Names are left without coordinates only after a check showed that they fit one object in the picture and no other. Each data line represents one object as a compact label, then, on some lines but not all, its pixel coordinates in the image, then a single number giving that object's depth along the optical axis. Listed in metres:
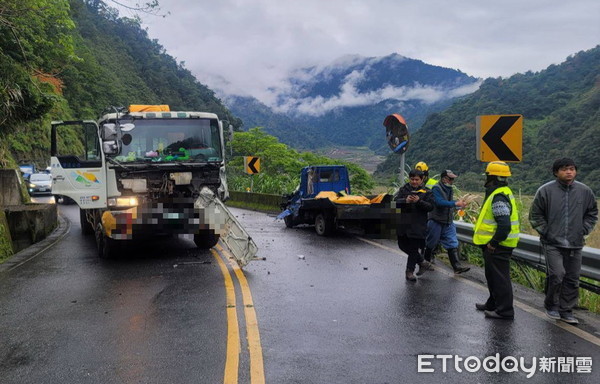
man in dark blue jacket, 8.28
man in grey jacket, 5.72
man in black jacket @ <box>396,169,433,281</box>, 7.66
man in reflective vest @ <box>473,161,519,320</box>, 5.76
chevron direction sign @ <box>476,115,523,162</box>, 7.79
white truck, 9.14
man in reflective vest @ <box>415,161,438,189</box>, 9.22
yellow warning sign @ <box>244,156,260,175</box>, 25.38
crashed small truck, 11.90
